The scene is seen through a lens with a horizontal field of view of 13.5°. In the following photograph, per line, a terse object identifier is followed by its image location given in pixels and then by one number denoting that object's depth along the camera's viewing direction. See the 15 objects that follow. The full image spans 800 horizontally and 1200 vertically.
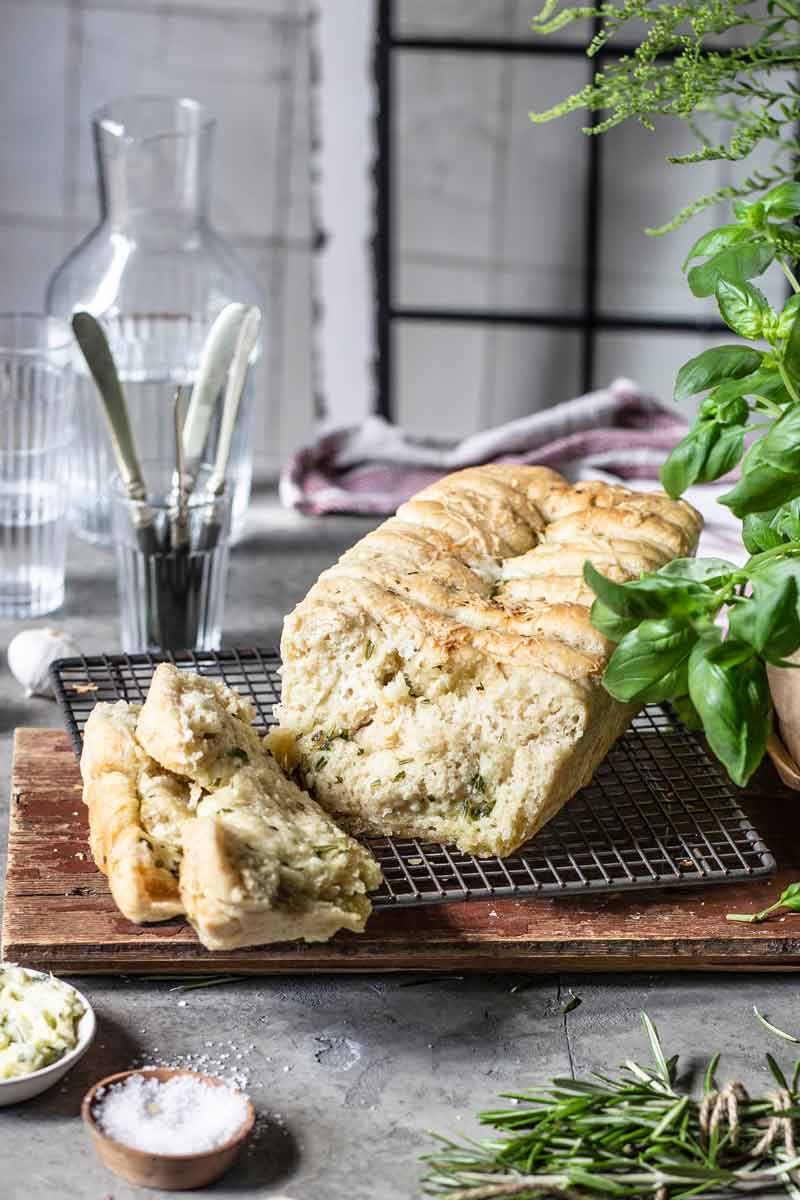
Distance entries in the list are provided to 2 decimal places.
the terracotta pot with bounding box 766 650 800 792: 1.27
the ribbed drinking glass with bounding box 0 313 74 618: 1.50
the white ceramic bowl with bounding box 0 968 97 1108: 1.15
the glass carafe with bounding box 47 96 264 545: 1.58
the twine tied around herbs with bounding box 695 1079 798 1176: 1.14
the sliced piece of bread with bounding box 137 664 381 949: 1.16
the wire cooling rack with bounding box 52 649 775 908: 1.23
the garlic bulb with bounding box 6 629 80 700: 1.43
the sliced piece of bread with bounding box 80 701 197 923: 1.19
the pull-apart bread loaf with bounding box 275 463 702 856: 1.24
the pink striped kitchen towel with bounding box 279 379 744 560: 1.67
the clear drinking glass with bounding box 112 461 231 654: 1.45
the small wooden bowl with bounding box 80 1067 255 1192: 1.12
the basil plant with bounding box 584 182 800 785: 1.15
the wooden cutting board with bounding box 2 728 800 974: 1.21
